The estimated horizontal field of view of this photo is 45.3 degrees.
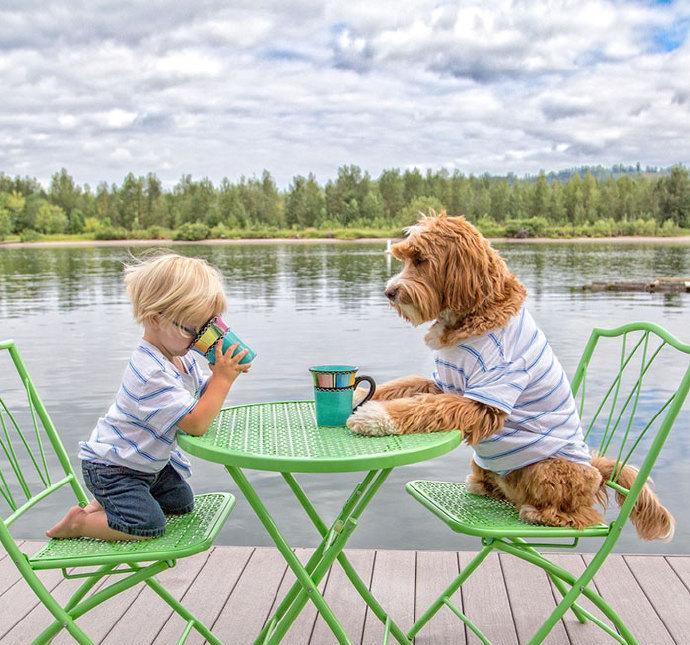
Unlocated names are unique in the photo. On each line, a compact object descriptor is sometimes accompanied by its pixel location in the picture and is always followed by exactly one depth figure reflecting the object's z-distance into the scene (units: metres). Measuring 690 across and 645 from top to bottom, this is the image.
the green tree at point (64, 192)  77.12
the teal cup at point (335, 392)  2.21
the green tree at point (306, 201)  71.06
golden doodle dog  2.27
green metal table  1.92
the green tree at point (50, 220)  73.56
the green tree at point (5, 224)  69.94
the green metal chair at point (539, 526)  2.18
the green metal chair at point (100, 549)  2.10
